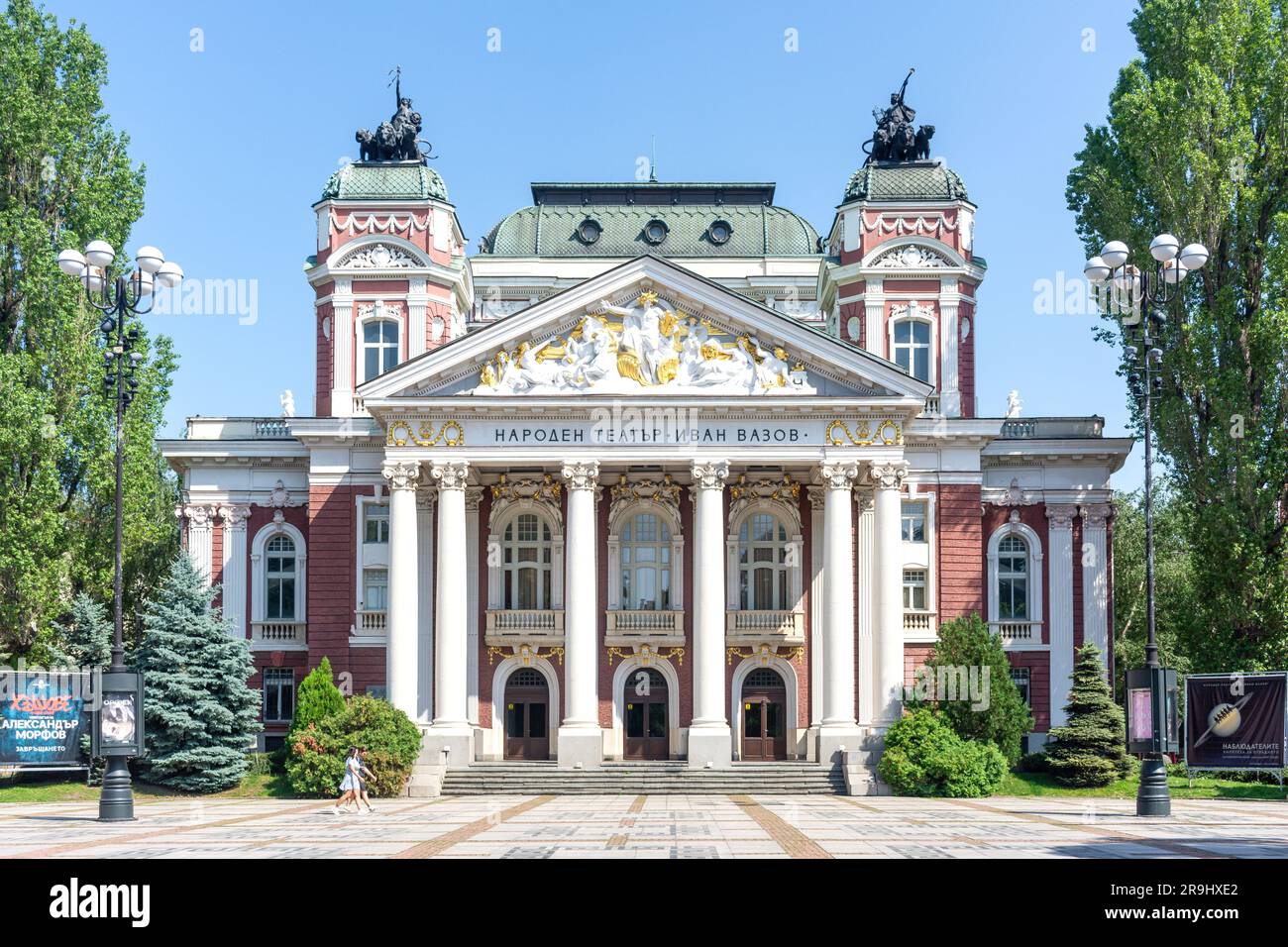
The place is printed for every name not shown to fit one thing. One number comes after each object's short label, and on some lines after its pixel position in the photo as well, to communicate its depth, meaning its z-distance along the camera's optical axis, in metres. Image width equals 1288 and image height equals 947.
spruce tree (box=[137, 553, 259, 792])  43.66
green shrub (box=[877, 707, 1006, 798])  42.34
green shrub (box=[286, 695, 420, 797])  41.88
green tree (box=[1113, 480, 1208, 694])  64.62
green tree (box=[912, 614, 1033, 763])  44.09
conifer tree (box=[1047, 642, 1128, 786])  43.12
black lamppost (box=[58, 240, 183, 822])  32.47
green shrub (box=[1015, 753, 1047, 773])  45.34
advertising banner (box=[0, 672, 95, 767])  39.91
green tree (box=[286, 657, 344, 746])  45.72
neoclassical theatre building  46.34
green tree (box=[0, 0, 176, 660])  45.91
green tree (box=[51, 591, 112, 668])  45.91
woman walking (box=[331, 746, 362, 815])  36.00
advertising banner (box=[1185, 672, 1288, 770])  37.69
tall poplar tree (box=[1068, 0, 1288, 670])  44.78
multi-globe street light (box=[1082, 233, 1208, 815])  31.84
